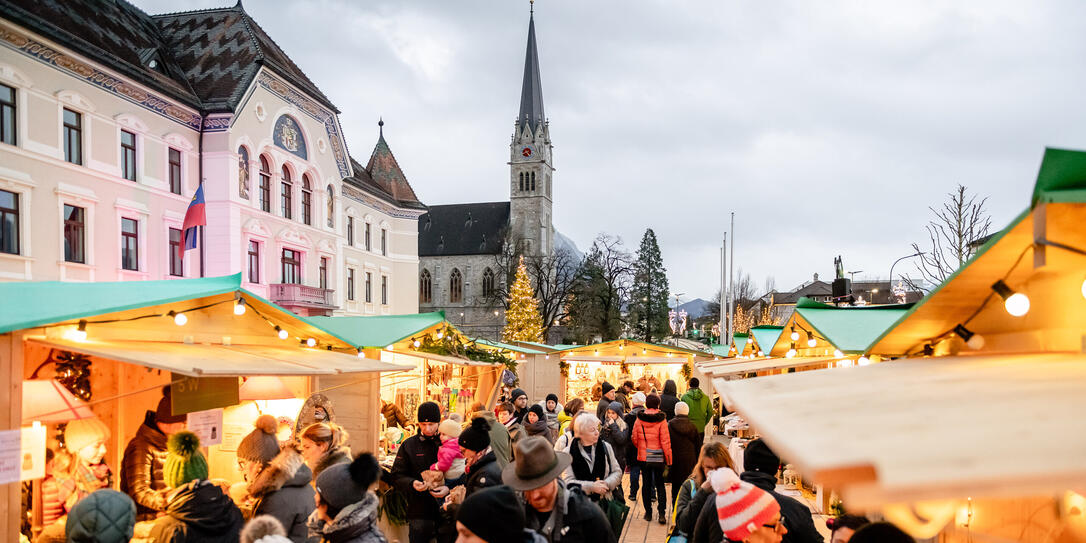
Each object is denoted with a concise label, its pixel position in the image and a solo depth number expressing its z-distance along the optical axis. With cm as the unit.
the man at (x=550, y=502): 371
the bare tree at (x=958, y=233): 1755
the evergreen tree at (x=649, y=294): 5825
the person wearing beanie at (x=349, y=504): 366
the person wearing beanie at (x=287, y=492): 457
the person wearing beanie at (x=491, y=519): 273
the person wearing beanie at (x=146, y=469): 530
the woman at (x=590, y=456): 586
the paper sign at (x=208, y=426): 671
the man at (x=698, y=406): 1163
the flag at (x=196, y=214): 2000
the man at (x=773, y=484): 380
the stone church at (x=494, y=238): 6756
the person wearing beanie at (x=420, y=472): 562
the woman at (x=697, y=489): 464
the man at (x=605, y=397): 1095
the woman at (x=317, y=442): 530
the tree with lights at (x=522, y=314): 4819
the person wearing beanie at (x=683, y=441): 898
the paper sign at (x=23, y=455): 455
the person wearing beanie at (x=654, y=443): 878
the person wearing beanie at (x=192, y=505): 381
